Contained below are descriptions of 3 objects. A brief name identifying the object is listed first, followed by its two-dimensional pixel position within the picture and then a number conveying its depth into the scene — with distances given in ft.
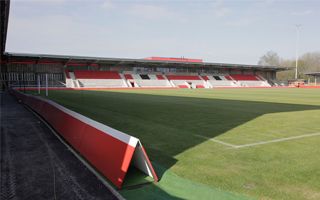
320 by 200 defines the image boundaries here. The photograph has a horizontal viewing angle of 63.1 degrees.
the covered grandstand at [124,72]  166.61
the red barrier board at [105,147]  13.99
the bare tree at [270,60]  349.61
